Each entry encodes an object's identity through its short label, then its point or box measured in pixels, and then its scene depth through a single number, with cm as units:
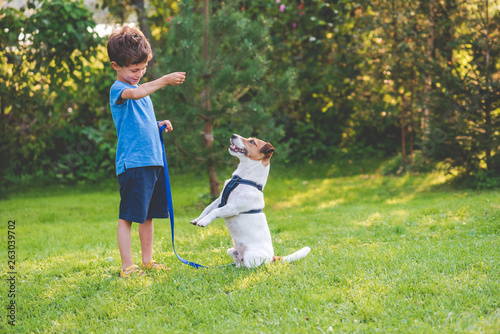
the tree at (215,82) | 668
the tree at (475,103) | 745
